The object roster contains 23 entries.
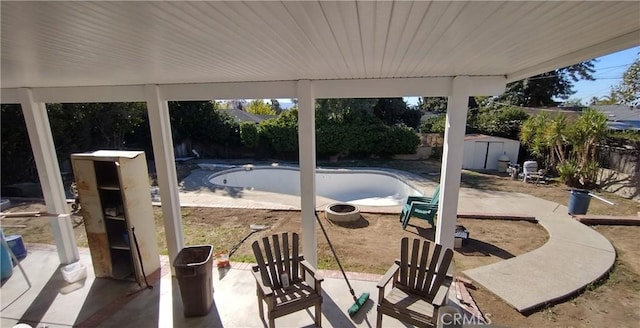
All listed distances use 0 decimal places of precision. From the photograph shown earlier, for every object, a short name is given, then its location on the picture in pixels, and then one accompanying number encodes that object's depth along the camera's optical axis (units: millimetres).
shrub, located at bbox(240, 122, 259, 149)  14328
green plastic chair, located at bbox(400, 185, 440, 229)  5324
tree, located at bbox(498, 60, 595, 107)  17703
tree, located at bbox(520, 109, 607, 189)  7824
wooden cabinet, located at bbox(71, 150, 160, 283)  3215
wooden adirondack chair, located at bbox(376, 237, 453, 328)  2424
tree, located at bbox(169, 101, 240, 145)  14156
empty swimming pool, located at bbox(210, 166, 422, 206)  9805
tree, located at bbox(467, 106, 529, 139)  12242
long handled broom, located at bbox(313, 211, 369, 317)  2909
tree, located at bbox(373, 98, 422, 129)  15984
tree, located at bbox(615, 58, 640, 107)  9328
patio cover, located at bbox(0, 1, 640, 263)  1111
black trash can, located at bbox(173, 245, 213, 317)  2773
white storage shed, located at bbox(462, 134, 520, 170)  11391
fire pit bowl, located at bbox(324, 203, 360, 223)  5777
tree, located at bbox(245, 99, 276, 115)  26031
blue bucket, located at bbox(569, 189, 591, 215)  5758
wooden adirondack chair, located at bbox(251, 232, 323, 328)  2520
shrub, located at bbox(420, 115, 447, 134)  13891
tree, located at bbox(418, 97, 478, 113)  19592
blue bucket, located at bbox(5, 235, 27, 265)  3963
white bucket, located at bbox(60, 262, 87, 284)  3453
